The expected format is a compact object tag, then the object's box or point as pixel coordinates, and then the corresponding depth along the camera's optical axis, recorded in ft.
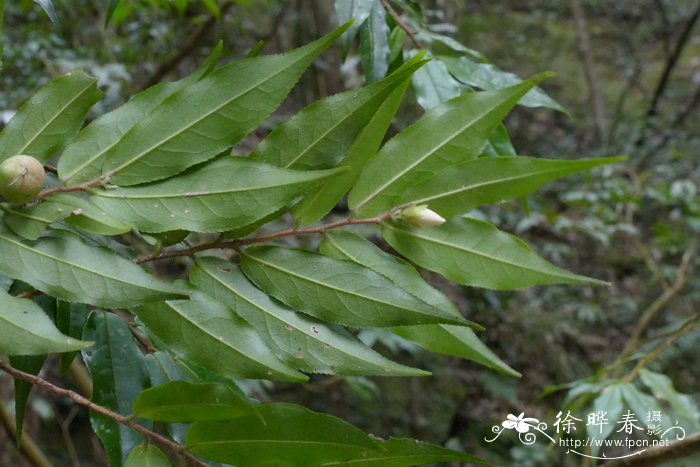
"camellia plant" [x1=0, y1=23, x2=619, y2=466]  1.25
